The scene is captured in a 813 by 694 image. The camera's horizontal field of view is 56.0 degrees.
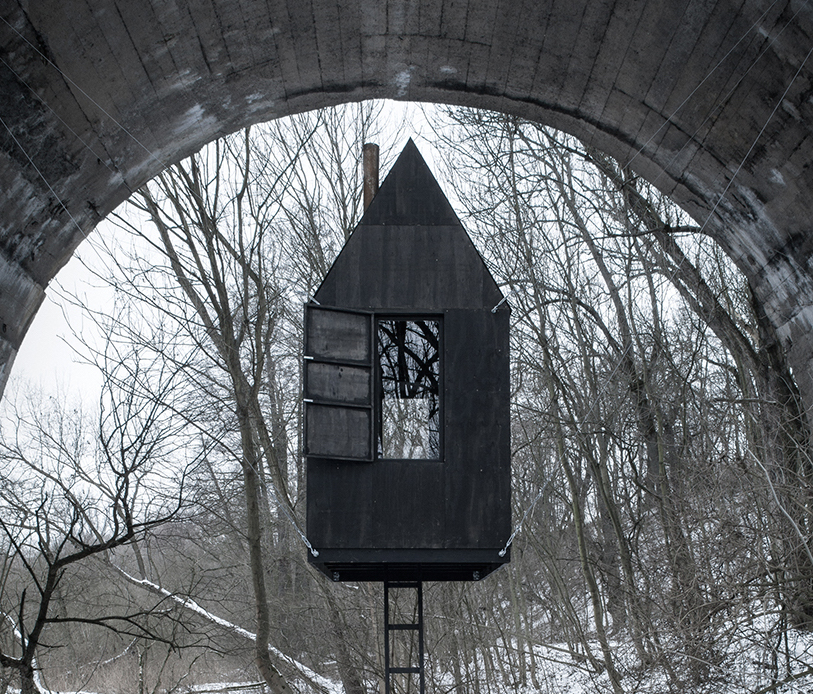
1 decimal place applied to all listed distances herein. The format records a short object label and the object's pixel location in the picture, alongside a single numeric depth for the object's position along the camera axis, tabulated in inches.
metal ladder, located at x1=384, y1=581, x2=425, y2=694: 296.1
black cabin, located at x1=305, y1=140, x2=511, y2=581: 285.6
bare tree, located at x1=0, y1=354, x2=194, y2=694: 368.8
